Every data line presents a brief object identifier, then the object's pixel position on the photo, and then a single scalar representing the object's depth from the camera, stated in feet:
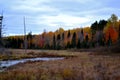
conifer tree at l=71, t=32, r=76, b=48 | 228.94
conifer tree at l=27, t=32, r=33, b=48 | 279.43
